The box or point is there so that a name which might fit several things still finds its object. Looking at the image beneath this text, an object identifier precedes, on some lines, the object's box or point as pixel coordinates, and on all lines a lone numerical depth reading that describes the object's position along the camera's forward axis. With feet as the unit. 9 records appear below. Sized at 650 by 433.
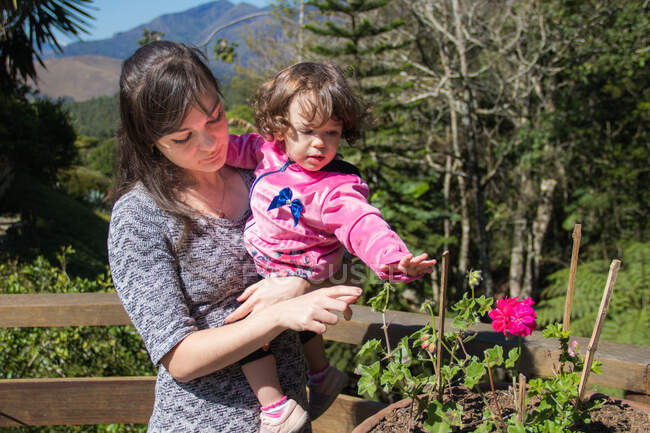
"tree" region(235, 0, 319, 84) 29.22
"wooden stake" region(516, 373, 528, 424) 3.34
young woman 3.49
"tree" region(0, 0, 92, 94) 20.20
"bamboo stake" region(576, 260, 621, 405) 3.19
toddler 4.05
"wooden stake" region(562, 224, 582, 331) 3.55
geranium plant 3.41
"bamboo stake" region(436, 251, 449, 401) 3.12
